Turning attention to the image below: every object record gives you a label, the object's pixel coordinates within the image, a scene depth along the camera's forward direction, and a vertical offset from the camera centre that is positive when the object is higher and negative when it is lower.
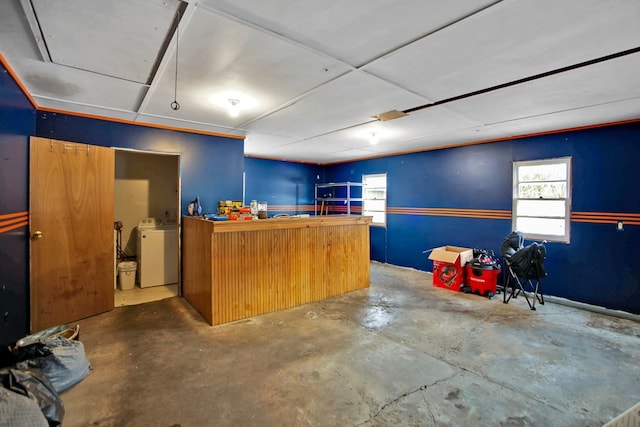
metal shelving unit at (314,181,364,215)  7.82 +0.38
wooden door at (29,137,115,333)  3.08 -0.26
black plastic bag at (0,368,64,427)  1.66 -1.08
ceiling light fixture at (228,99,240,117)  3.11 +1.14
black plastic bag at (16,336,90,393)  2.07 -1.14
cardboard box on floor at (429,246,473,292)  4.78 -0.94
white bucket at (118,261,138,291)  4.53 -1.03
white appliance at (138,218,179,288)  4.66 -0.73
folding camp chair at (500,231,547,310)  3.91 -0.68
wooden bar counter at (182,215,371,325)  3.33 -0.69
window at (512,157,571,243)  4.30 +0.21
